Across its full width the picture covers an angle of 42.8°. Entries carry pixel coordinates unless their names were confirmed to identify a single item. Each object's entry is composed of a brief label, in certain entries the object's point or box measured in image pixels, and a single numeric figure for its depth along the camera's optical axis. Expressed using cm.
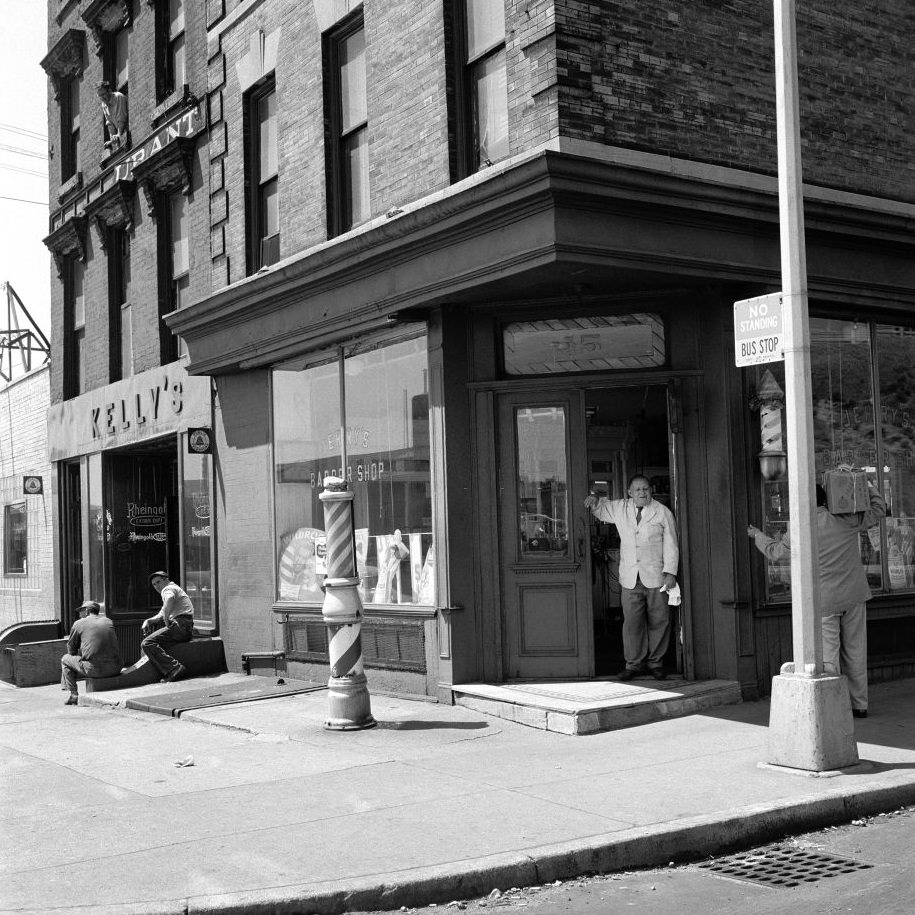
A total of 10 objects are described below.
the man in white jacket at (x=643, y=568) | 1079
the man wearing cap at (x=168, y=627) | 1447
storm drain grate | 602
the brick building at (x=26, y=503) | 2142
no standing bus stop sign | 820
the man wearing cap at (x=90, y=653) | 1391
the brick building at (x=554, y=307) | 1003
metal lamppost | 776
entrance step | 967
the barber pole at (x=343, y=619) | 1004
